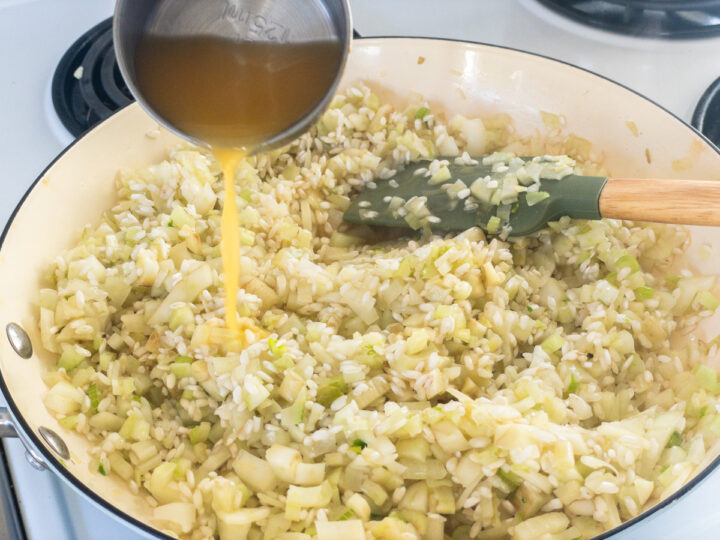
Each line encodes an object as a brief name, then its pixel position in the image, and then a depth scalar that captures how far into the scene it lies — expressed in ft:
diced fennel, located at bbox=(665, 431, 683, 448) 0.81
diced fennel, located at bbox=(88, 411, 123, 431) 0.84
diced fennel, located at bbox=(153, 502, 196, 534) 0.76
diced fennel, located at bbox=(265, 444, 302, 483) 0.79
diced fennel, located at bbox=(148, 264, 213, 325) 0.94
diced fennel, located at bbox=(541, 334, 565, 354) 0.93
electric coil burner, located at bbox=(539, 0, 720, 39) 1.32
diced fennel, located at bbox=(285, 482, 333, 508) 0.76
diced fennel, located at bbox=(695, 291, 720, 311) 0.93
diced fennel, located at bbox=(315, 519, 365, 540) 0.73
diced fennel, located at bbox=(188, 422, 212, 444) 0.86
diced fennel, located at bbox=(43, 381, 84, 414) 0.82
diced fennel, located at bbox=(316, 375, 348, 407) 0.87
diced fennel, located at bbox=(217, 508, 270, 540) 0.76
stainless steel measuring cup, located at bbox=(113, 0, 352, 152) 0.83
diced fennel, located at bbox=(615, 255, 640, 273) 0.99
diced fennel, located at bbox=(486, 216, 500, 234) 1.03
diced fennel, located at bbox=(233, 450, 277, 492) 0.81
